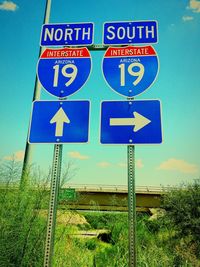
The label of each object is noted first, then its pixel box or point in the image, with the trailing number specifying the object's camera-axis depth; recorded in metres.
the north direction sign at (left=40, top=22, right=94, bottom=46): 3.11
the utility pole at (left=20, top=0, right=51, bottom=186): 3.98
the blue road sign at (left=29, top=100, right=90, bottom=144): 2.55
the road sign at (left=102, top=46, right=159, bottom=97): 2.71
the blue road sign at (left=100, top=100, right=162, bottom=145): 2.46
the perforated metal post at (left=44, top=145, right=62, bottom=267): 2.16
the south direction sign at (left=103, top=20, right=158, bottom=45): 2.96
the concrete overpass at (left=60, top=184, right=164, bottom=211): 24.39
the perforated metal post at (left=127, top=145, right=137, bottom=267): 2.10
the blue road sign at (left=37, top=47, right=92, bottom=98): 2.83
